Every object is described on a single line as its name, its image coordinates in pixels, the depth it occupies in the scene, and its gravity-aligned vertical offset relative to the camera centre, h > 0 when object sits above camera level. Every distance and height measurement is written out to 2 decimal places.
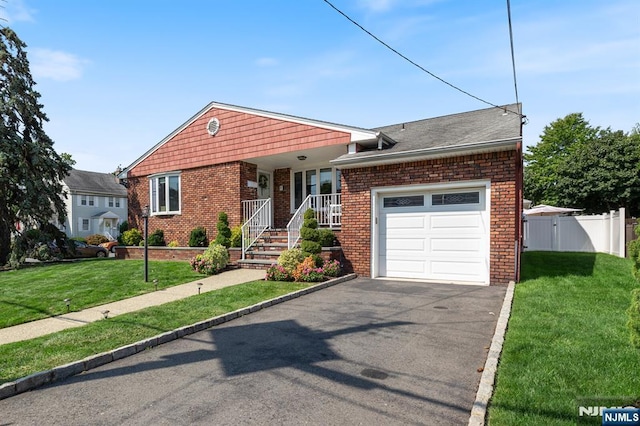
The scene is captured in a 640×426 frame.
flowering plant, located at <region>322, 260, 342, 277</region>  9.46 -1.51
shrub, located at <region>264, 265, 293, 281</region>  9.28 -1.61
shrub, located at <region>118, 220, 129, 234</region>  17.47 -0.71
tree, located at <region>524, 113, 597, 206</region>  37.75 +6.50
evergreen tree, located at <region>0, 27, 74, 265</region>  15.60 +2.65
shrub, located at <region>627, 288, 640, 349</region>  3.23 -1.00
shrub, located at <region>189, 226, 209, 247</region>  13.80 -0.99
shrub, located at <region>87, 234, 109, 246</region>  28.16 -2.10
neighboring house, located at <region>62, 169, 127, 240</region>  33.44 +0.80
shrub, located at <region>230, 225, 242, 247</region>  12.45 -0.90
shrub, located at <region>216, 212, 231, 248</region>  12.56 -0.67
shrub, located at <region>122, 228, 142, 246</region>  15.58 -1.10
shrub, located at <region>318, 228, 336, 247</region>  10.18 -0.73
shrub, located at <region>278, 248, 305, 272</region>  9.41 -1.24
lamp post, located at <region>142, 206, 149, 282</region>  9.48 -1.48
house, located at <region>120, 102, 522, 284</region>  8.52 +0.86
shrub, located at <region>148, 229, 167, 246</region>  15.14 -1.10
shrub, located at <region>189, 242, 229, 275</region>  10.73 -1.48
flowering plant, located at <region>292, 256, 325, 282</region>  9.05 -1.55
